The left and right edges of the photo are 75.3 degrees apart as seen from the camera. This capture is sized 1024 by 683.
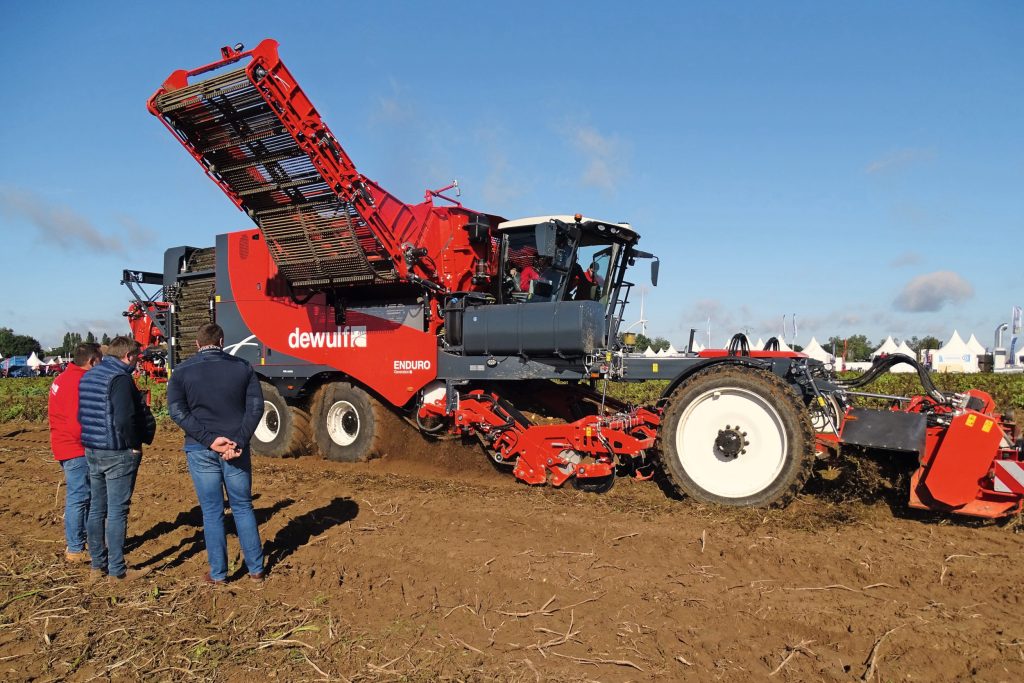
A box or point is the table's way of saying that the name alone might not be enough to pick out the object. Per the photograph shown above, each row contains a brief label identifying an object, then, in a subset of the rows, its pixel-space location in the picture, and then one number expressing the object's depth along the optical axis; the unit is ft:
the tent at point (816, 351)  123.00
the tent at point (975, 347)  133.18
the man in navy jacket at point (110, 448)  14.37
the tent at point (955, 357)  127.92
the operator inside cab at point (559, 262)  24.16
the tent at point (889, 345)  142.05
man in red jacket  15.56
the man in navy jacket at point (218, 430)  13.47
